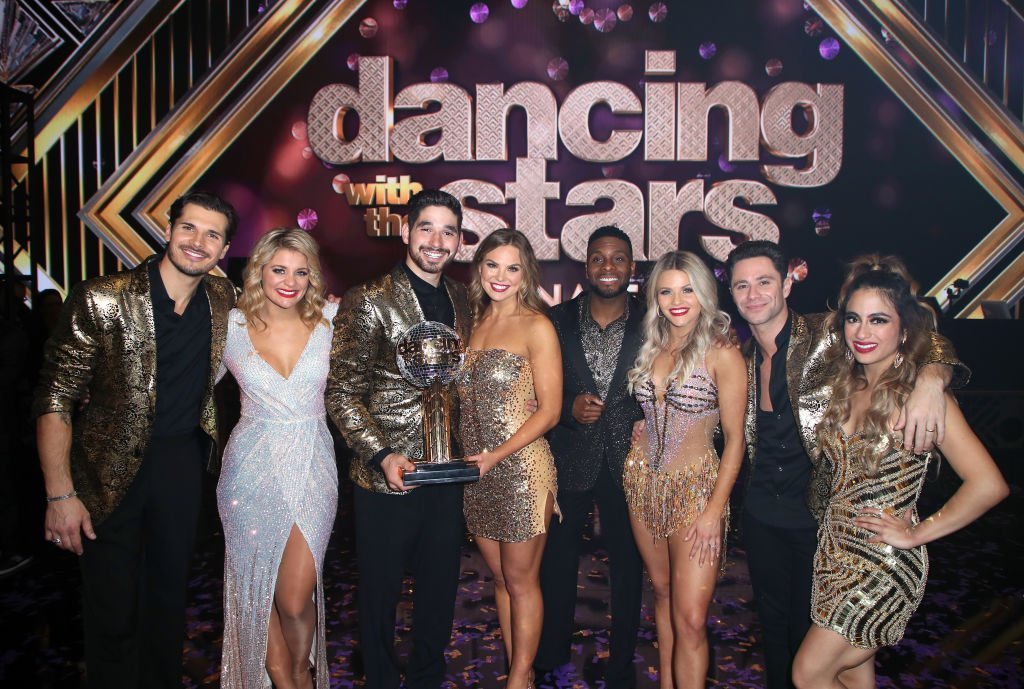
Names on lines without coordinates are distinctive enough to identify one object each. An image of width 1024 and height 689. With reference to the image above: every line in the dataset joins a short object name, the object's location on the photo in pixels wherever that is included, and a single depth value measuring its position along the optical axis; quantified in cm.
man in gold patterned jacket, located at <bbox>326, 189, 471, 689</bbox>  255
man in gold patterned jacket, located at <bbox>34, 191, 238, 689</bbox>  238
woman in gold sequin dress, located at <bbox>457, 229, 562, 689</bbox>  264
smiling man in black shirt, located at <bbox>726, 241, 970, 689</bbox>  237
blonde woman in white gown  246
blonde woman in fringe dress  246
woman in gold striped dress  195
